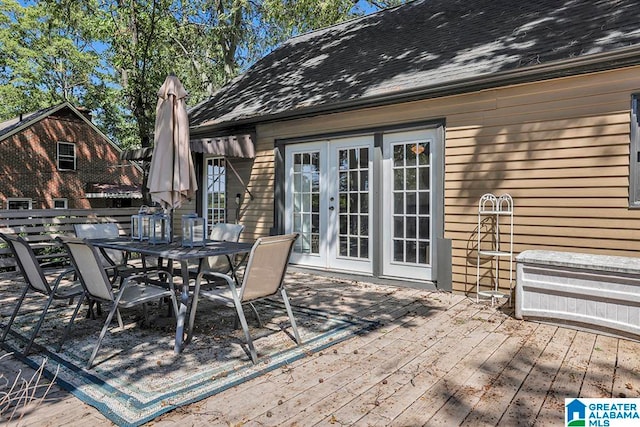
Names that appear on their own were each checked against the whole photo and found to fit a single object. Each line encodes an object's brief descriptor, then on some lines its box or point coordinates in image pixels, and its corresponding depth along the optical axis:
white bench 3.29
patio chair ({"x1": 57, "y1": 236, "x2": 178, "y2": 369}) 2.79
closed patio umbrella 3.84
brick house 17.08
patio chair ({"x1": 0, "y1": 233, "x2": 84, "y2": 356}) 3.13
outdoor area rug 2.36
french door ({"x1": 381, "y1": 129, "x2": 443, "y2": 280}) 5.24
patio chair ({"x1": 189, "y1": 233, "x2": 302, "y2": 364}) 2.88
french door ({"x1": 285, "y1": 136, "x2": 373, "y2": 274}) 5.89
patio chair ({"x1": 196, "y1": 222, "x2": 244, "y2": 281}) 4.59
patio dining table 3.07
